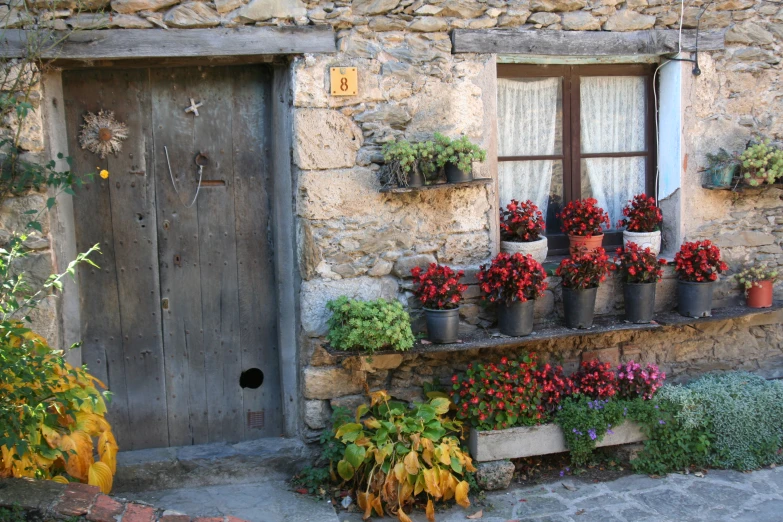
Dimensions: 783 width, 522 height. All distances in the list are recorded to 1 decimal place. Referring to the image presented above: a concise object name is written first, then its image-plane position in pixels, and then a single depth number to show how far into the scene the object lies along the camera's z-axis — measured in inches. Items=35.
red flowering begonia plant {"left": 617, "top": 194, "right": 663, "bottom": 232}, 190.7
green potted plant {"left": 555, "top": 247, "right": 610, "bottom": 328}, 173.2
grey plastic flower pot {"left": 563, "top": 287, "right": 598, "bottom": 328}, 173.8
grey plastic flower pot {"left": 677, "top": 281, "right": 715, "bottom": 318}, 183.9
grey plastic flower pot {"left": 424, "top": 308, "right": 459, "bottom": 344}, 165.5
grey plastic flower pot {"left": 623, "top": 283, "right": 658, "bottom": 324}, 178.9
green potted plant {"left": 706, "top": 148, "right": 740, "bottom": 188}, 188.1
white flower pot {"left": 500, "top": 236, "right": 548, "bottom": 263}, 178.2
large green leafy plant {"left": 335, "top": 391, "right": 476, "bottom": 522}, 153.5
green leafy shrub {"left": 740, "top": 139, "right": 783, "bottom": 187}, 185.2
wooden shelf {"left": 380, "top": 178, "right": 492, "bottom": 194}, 163.5
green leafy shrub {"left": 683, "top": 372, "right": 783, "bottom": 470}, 175.6
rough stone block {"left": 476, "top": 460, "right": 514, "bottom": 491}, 165.8
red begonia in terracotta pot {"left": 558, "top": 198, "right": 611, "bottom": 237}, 185.2
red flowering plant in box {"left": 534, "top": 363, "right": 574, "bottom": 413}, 174.2
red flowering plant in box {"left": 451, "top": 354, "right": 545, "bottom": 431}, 167.3
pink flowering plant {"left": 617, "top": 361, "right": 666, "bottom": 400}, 179.3
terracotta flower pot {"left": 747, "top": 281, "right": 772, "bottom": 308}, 193.3
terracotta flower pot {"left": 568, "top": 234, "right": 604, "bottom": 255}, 185.9
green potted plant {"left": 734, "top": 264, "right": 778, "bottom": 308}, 193.5
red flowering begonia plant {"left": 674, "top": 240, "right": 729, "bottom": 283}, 183.8
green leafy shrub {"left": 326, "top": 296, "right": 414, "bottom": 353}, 156.6
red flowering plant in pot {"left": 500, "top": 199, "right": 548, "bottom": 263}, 179.0
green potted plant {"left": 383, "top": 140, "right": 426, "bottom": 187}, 161.0
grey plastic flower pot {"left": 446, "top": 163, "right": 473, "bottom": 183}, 167.0
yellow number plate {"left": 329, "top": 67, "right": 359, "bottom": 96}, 164.1
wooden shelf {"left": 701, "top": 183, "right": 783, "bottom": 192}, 189.8
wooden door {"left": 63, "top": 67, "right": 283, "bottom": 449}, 168.4
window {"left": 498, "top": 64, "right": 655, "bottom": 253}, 190.9
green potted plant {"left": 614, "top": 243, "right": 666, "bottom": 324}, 178.7
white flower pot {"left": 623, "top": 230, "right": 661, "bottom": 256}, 189.8
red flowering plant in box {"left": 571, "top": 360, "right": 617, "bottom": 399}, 176.4
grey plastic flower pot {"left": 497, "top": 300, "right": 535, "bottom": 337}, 168.9
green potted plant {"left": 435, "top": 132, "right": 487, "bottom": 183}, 164.1
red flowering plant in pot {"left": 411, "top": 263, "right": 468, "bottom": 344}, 165.0
